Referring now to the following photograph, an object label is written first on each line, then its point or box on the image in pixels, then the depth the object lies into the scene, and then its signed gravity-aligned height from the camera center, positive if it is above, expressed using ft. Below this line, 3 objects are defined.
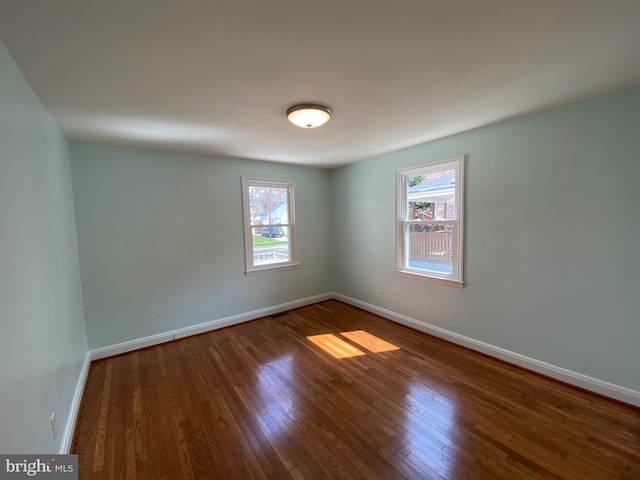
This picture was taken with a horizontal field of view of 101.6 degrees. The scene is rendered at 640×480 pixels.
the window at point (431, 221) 9.72 +0.00
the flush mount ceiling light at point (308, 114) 6.68 +2.90
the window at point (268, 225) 12.73 +0.02
